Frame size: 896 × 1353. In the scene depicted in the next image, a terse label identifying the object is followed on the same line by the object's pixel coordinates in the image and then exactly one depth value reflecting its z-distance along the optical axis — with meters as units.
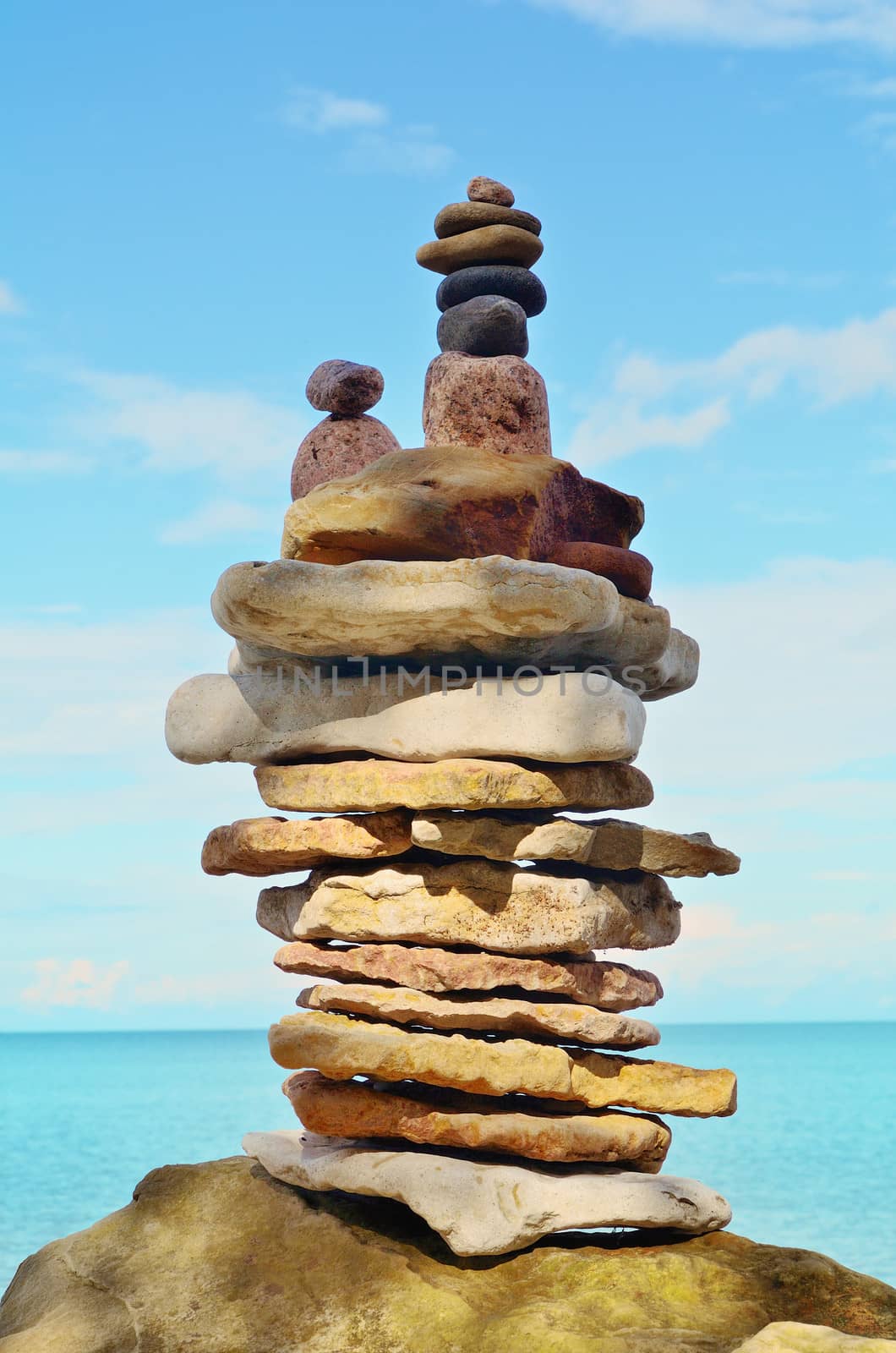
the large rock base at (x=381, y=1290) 4.94
